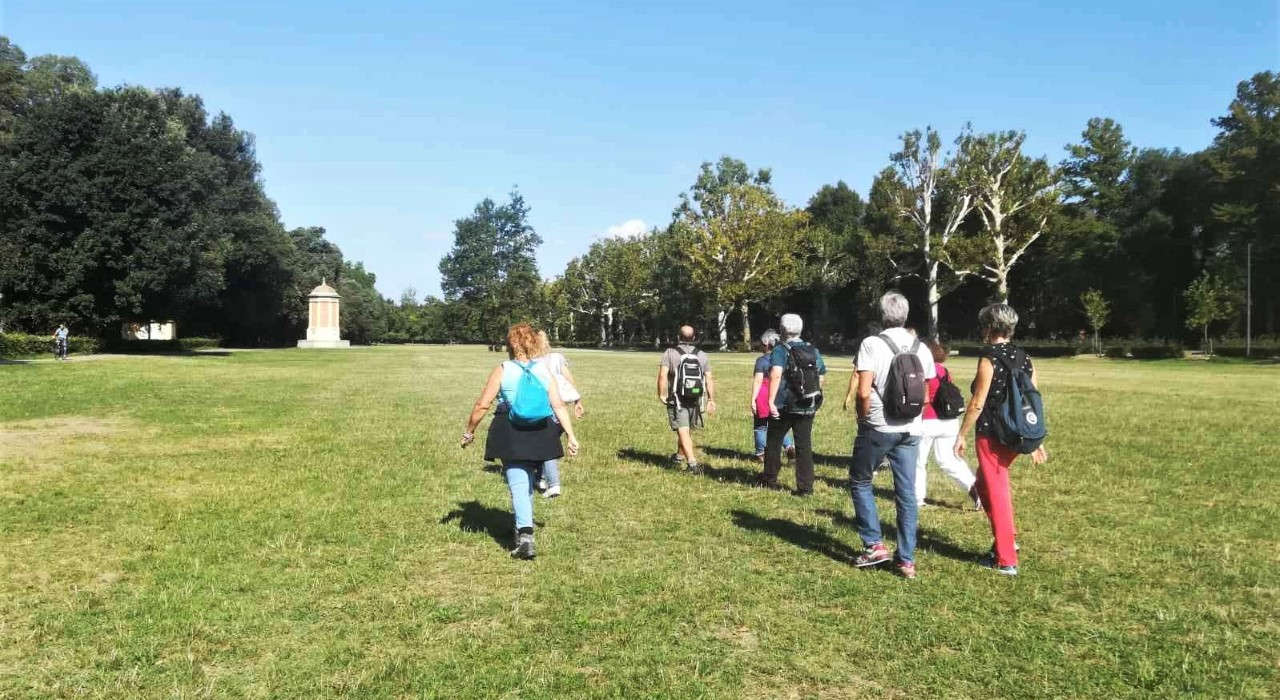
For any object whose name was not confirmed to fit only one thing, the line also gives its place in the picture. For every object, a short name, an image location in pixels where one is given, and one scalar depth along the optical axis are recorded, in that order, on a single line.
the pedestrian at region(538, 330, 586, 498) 7.70
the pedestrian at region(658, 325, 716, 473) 10.10
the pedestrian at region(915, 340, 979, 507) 8.02
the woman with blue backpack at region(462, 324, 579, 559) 6.38
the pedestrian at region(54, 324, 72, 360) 34.88
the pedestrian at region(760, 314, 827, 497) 8.43
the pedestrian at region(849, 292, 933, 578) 5.89
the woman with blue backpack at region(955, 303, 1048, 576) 5.86
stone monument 76.25
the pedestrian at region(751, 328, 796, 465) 9.62
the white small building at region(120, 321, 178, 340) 59.03
